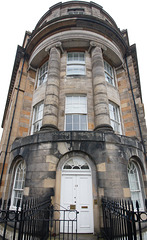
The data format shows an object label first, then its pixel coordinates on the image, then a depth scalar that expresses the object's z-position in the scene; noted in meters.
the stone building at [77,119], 6.89
